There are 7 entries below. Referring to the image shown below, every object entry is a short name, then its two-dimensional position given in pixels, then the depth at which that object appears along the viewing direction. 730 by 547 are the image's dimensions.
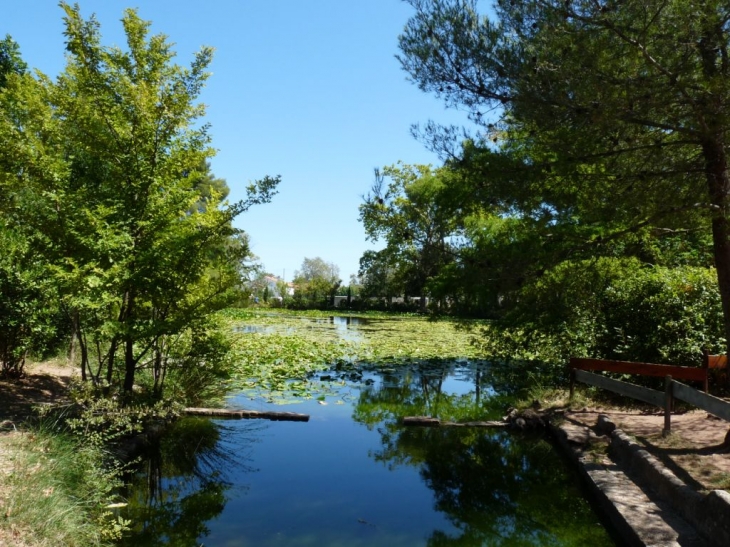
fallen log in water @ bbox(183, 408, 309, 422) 9.50
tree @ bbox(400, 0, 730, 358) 6.20
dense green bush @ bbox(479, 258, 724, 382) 9.27
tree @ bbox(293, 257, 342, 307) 54.56
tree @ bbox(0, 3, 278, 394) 7.12
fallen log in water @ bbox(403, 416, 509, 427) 9.78
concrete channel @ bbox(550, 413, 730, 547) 4.50
